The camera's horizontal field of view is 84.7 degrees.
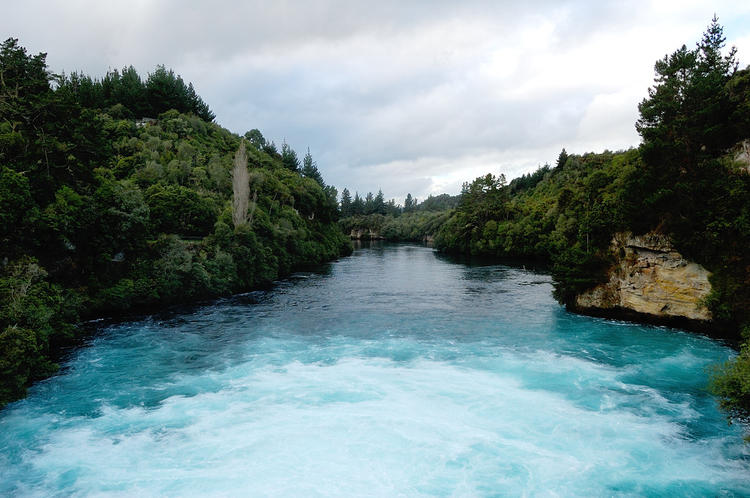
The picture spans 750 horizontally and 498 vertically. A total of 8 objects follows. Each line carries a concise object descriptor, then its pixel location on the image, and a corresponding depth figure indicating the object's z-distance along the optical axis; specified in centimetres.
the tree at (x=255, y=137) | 11356
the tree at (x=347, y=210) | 19600
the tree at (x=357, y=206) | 19475
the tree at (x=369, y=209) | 19766
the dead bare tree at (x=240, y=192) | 4819
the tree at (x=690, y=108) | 2753
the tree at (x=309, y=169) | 13950
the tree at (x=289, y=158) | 11744
